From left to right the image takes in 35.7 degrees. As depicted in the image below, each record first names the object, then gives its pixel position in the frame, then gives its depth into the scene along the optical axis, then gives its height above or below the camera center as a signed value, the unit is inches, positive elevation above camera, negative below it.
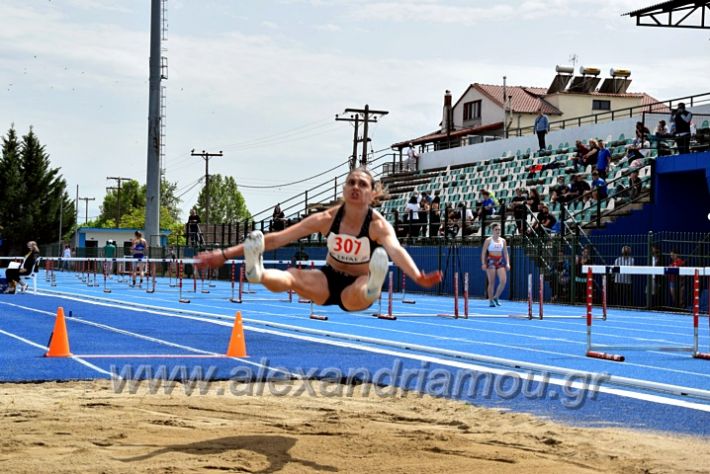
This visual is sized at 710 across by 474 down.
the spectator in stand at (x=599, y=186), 1124.9 +104.0
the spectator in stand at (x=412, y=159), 2114.9 +238.3
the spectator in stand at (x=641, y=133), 1197.1 +167.6
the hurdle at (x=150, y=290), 1304.6 -14.4
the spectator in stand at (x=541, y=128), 1481.3 +210.5
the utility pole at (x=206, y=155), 3411.9 +383.3
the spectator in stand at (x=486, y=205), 1268.5 +91.2
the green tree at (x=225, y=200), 5940.0 +428.0
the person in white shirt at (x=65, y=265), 2431.3 +25.2
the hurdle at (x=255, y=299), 1095.0 -20.3
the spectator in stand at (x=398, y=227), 1462.8 +73.8
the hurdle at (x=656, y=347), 547.1 -30.9
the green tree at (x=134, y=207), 5196.9 +374.9
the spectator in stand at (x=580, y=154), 1284.4 +153.3
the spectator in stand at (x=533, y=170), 1422.9 +148.1
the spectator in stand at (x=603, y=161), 1183.6 +134.4
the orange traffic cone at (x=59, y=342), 535.8 -32.2
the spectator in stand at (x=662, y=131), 1155.5 +166.9
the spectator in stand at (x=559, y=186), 1218.6 +110.6
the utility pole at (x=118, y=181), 4528.5 +416.7
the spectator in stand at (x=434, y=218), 1394.6 +83.0
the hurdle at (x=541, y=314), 859.4 -23.6
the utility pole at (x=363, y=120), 2459.4 +361.4
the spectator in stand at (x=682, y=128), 1109.1 +161.2
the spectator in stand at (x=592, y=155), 1249.4 +147.4
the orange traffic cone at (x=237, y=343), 547.2 -32.0
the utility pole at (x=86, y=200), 5394.7 +376.8
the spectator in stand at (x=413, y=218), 1425.0 +84.4
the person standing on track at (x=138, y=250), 1460.8 +37.4
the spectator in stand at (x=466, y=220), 1286.9 +74.4
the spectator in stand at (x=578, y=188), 1194.0 +105.3
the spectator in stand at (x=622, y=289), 1034.1 -3.2
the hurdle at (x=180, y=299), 1064.8 -20.5
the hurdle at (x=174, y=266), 1868.8 +20.5
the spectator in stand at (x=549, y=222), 1151.6 +65.7
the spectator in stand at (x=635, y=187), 1127.0 +101.2
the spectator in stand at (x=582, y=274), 1035.3 +10.7
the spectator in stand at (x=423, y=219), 1401.3 +81.2
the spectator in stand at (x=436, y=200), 1429.4 +108.7
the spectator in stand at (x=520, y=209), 1179.9 +83.3
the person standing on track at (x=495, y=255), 963.3 +24.9
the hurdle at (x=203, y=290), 1331.9 -14.1
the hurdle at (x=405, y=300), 1120.3 -18.8
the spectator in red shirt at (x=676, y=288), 968.9 -1.3
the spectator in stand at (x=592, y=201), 1150.9 +89.3
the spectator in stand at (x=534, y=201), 1211.9 +92.0
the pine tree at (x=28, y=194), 3427.7 +258.4
